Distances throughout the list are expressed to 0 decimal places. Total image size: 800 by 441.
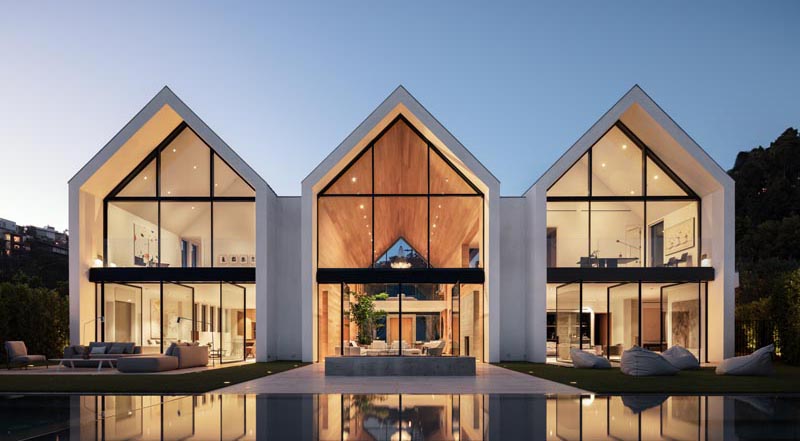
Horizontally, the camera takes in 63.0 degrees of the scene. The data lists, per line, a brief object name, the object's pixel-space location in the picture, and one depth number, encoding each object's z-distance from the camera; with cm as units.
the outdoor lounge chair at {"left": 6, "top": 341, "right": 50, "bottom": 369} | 1729
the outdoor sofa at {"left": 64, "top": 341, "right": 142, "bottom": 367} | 1745
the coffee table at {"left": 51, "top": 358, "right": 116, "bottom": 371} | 1694
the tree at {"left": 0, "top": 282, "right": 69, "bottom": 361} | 2059
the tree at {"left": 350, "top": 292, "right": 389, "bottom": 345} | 2034
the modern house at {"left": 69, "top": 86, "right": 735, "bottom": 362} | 1973
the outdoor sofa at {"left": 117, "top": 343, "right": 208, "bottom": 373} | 1600
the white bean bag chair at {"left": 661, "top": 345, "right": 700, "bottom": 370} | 1614
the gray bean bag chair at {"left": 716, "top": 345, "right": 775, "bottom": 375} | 1377
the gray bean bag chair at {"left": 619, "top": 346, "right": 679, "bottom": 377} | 1386
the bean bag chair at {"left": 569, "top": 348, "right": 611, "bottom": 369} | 1639
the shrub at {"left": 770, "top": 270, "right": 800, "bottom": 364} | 1855
